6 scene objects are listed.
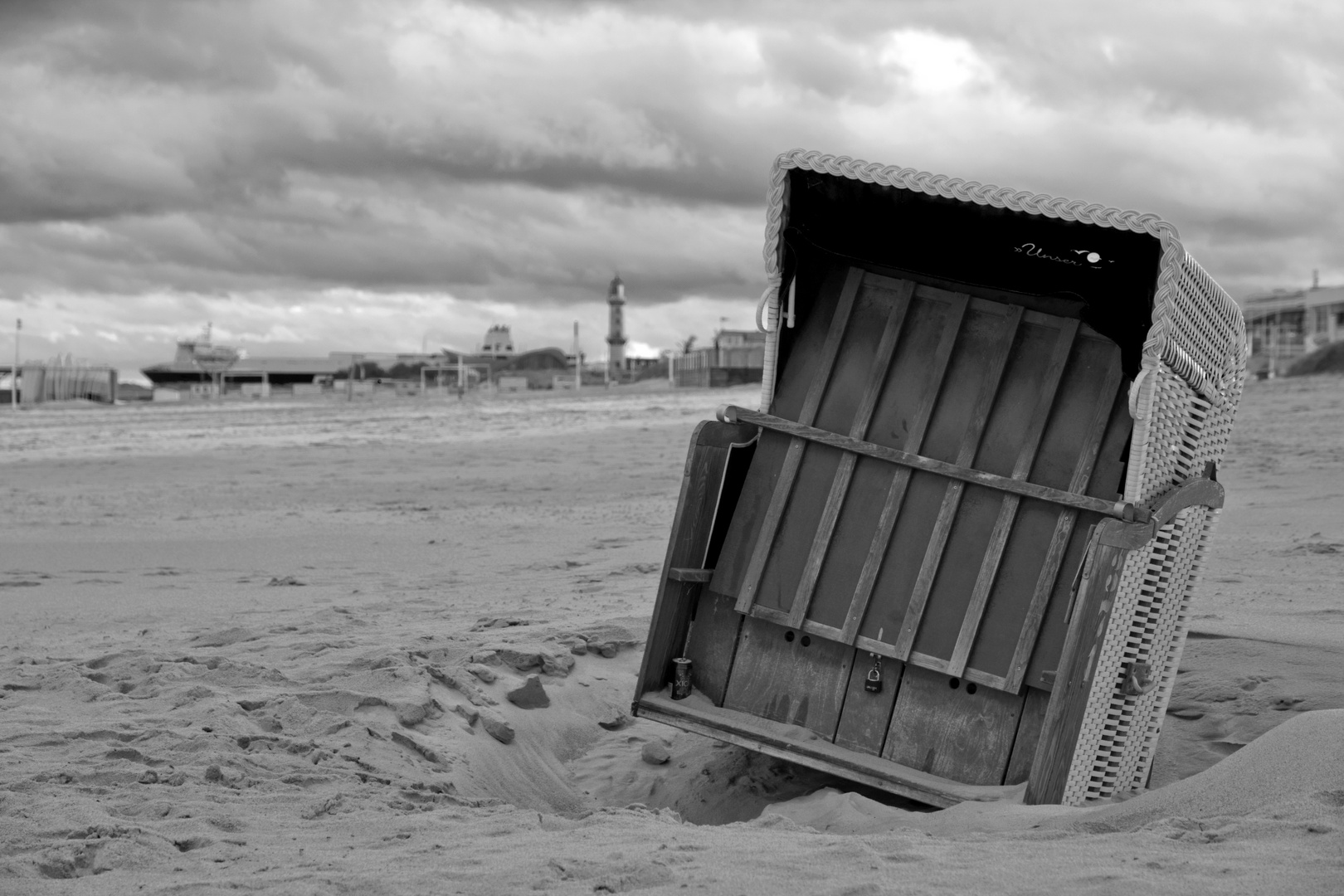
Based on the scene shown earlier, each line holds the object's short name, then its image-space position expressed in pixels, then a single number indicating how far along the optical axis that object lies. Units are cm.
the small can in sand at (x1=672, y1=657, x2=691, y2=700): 557
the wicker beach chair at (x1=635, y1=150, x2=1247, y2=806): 462
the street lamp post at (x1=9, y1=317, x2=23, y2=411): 4974
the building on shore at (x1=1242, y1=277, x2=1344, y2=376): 6900
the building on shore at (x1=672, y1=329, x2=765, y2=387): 6969
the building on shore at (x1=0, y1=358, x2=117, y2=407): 5928
